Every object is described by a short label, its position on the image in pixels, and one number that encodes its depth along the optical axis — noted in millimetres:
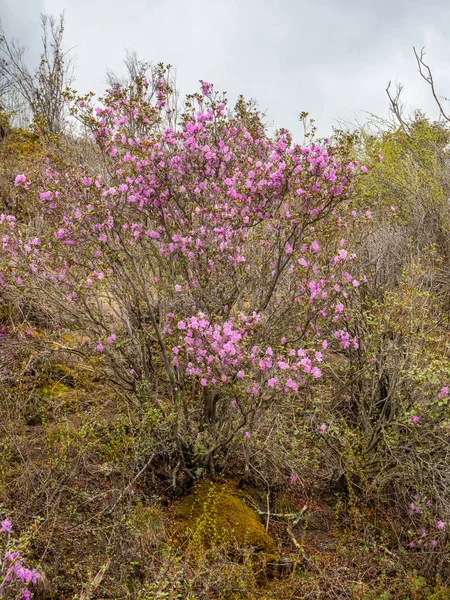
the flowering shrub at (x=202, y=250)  3209
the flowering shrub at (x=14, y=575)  1971
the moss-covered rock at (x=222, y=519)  3125
